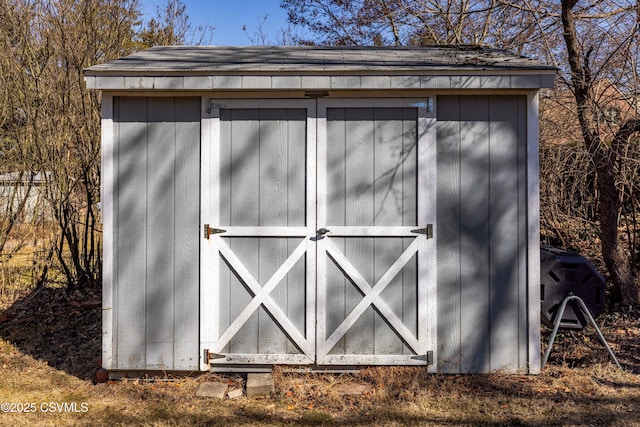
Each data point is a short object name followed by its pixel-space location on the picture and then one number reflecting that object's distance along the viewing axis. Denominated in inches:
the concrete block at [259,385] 136.9
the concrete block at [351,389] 135.5
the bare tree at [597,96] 202.7
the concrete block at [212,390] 135.1
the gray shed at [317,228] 145.2
